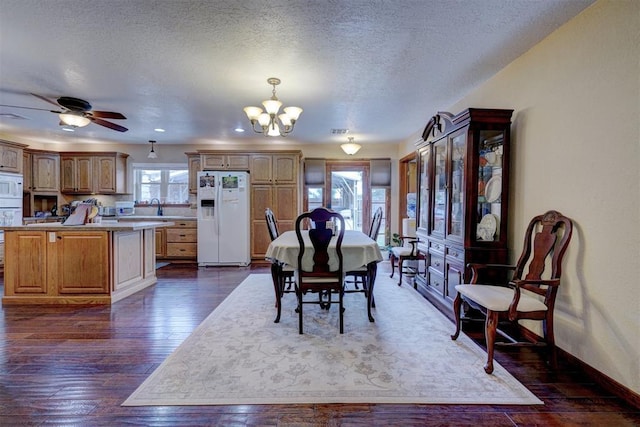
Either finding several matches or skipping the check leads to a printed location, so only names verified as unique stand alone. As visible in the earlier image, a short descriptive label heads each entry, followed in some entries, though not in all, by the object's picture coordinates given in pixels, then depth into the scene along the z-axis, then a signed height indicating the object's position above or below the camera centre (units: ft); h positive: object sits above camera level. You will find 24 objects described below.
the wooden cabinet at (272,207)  20.21 -0.05
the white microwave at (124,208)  20.75 -0.24
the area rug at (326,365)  6.03 -3.69
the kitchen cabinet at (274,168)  20.10 +2.48
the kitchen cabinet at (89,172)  20.56 +2.12
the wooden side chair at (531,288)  6.86 -1.98
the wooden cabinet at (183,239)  20.20 -2.23
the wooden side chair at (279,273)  10.11 -2.26
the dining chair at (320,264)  8.95 -1.74
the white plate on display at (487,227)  9.36 -0.58
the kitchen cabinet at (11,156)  17.12 +2.68
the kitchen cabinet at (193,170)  20.86 +2.39
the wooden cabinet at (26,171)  18.95 +2.01
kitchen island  11.82 -2.34
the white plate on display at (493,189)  9.24 +0.59
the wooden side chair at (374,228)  11.75 -0.81
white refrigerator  19.22 -0.92
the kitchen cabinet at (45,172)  19.54 +2.07
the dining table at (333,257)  9.34 -1.56
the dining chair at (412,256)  13.46 -2.18
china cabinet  9.13 +0.44
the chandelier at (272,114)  9.91 +3.09
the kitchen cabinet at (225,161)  19.93 +2.88
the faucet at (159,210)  21.87 -0.40
